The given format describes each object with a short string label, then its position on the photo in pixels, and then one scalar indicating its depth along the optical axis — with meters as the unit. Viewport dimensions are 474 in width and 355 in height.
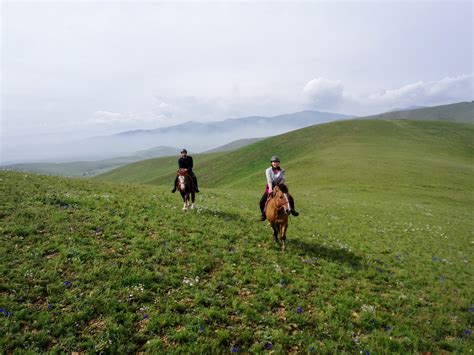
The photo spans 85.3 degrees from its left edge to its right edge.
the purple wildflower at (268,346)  7.98
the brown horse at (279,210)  14.39
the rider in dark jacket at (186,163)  19.94
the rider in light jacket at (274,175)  15.54
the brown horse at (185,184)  19.30
